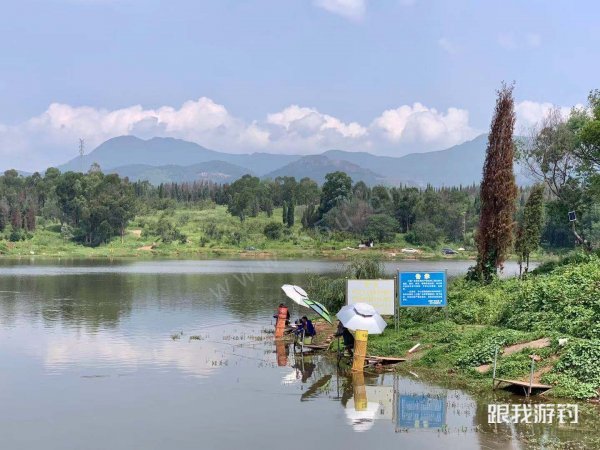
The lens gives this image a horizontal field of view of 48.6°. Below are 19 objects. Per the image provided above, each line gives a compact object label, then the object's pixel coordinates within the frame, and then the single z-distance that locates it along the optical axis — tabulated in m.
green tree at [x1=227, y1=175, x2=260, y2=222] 156.12
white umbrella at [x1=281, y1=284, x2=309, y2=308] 25.78
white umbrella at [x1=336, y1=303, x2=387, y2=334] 20.52
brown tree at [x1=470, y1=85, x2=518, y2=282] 34.03
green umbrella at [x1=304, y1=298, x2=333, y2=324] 24.52
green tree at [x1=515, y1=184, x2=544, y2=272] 48.19
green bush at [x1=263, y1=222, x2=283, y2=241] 136.88
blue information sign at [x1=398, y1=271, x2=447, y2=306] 25.09
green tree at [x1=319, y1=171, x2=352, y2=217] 155.88
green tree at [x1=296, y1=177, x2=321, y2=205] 186.38
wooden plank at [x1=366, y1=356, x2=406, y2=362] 21.66
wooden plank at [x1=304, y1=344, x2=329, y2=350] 24.90
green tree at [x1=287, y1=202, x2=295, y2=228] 147.50
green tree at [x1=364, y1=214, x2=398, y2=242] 131.75
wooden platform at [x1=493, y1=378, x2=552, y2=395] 16.81
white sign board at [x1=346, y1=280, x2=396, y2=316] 25.52
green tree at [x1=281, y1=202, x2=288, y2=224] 150.86
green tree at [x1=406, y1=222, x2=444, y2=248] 131.25
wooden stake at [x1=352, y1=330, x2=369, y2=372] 20.53
